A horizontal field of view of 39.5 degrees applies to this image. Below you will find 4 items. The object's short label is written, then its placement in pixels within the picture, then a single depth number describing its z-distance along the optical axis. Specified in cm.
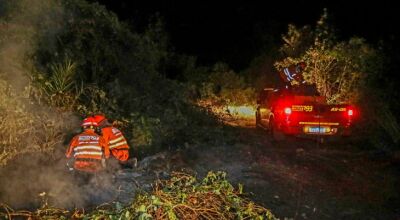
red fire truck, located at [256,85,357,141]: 1286
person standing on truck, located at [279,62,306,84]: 1764
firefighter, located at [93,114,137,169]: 832
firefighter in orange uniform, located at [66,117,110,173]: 809
